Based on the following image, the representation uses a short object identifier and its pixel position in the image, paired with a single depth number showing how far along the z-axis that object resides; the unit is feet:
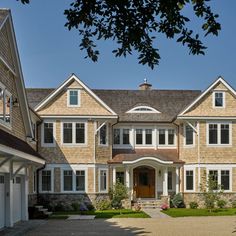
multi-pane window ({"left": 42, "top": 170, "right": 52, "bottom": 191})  89.23
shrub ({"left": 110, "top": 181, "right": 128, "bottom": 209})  85.49
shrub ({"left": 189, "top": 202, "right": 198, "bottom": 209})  89.31
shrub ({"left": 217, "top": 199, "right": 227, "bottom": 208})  88.76
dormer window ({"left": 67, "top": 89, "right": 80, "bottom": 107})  89.72
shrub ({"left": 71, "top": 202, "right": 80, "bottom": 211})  87.03
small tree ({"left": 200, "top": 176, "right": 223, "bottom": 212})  84.03
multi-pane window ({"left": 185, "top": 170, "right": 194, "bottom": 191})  91.71
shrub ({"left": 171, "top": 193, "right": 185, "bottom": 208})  89.96
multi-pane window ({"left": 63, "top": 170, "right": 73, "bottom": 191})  88.90
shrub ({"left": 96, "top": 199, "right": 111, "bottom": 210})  86.75
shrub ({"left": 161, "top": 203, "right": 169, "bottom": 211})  86.06
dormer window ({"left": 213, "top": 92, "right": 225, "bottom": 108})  91.67
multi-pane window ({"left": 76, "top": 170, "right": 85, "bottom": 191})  88.90
